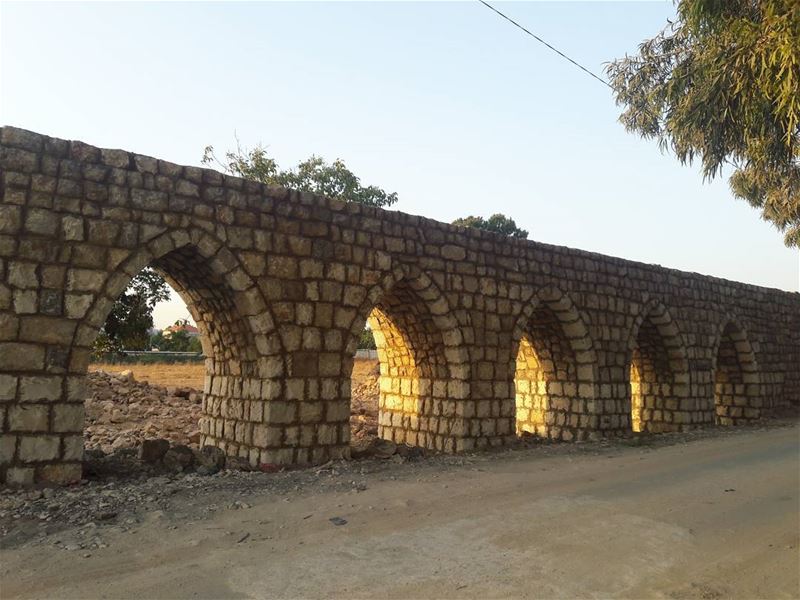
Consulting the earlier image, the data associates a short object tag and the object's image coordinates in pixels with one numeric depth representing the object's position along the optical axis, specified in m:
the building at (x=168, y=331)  45.37
